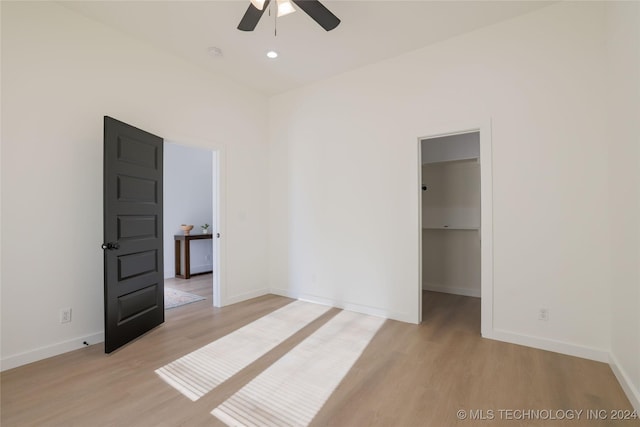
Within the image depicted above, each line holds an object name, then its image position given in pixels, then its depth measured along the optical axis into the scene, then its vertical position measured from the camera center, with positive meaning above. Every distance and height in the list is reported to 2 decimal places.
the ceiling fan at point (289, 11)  2.28 +1.62
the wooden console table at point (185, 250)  5.94 -0.70
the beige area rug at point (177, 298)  4.23 -1.24
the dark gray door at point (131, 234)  2.70 -0.17
